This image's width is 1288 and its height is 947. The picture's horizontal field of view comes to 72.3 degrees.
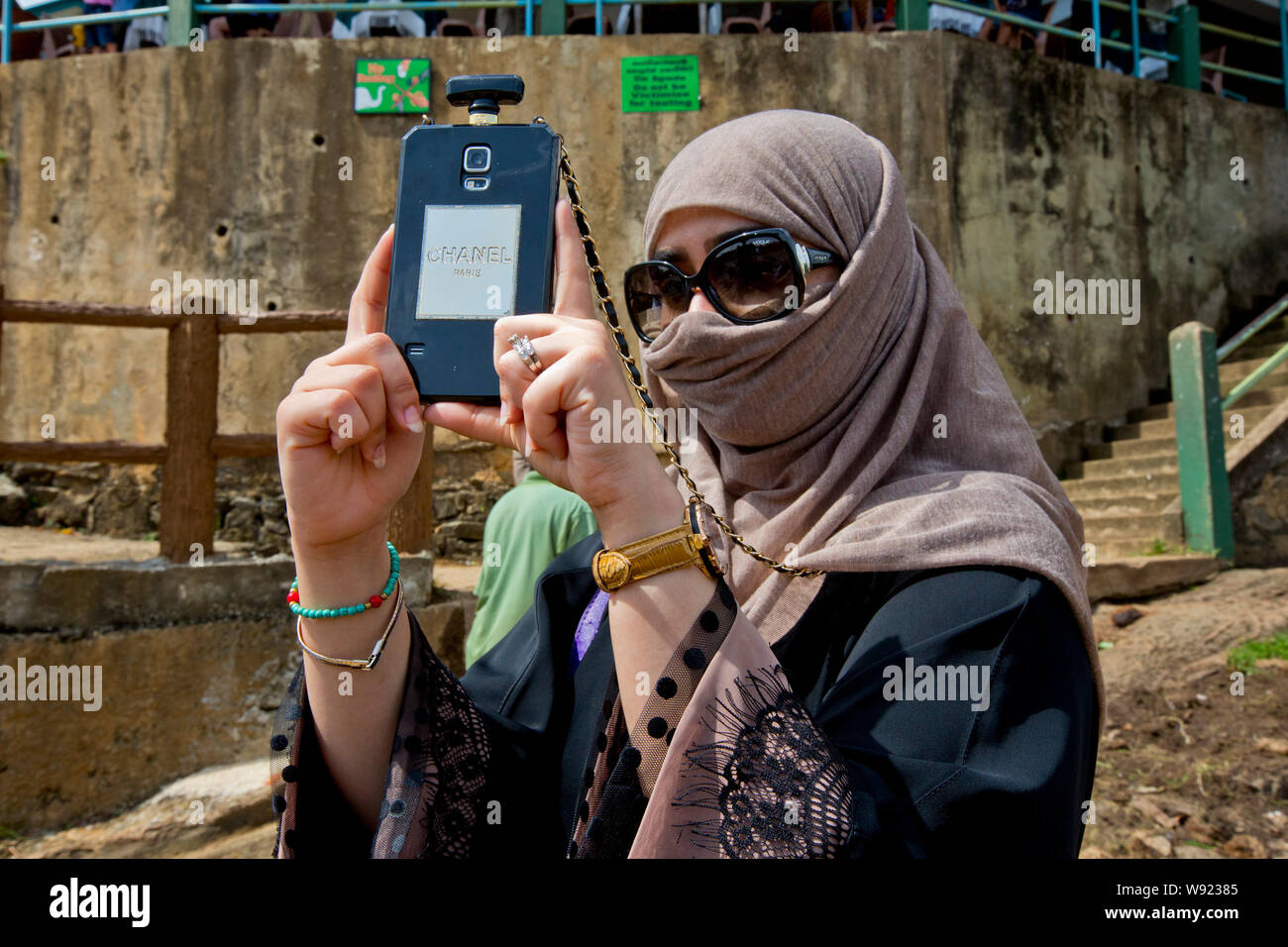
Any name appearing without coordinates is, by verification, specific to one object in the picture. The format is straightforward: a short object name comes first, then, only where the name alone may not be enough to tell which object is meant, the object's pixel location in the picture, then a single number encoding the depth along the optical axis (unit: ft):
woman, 2.87
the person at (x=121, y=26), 25.67
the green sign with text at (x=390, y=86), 23.61
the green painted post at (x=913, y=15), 24.38
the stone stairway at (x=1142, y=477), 20.11
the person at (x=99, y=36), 25.82
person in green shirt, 10.08
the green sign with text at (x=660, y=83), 23.68
